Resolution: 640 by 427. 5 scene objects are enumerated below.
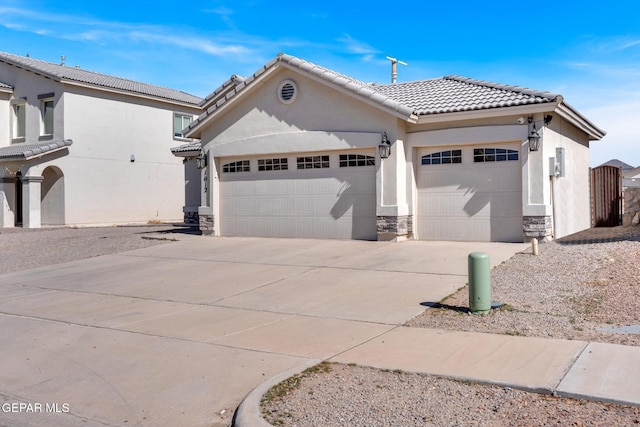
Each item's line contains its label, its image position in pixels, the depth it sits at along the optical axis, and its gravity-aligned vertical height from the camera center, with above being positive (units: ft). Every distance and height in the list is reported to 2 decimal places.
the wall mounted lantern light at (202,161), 64.44 +5.58
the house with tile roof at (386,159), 50.06 +4.65
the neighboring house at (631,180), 76.43 +3.38
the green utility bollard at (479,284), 27.73 -3.38
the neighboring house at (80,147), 87.86 +10.59
